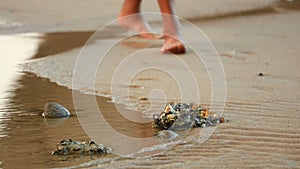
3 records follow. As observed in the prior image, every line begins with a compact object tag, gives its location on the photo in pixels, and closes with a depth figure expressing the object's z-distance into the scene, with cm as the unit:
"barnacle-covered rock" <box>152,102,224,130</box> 612
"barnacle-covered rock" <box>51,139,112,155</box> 538
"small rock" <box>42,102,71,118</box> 667
